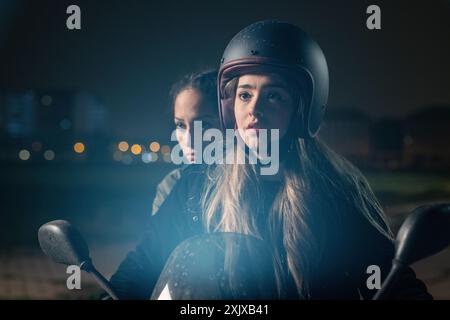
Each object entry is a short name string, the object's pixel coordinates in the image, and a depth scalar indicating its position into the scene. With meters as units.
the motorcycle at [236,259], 1.90
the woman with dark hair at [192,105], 4.04
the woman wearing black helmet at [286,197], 3.01
